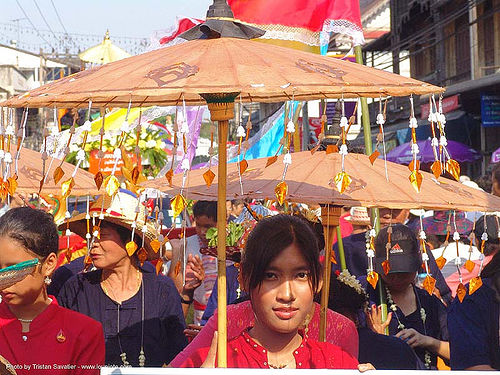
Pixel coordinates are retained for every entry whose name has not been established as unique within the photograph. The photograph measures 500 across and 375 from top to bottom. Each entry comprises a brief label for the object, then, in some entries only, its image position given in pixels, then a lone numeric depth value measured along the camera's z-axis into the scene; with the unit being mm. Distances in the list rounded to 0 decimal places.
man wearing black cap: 5660
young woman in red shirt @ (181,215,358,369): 3316
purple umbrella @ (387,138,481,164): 22755
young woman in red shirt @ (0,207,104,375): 3873
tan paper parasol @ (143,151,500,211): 4793
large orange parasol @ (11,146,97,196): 5328
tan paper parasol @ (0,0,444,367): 2965
